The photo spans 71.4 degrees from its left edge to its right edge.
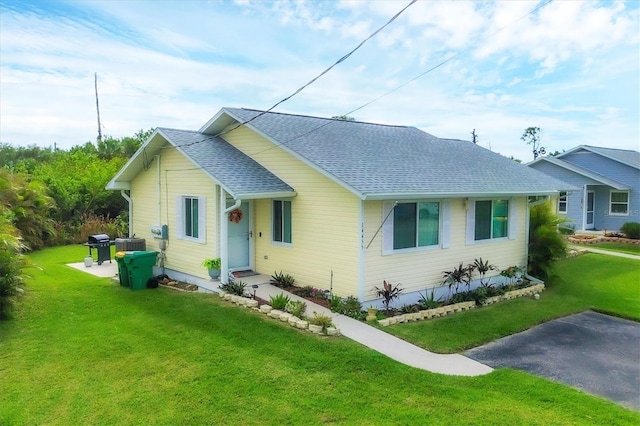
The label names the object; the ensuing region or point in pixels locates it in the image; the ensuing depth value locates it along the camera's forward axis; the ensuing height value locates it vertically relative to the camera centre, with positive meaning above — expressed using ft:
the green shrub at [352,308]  31.27 -7.90
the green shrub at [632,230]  74.61 -5.43
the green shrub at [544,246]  46.57 -5.08
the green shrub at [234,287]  34.98 -7.25
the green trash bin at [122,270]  39.37 -6.62
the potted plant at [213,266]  37.83 -5.99
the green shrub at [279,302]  31.32 -7.45
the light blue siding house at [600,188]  80.59 +1.72
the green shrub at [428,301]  34.94 -8.31
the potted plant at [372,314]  30.86 -8.24
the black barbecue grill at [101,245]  51.37 -5.71
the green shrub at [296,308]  30.04 -7.63
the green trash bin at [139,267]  39.09 -6.28
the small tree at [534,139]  198.29 +26.45
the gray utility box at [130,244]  45.16 -4.92
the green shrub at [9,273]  30.37 -5.38
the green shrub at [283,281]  36.94 -7.03
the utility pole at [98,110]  134.01 +26.71
